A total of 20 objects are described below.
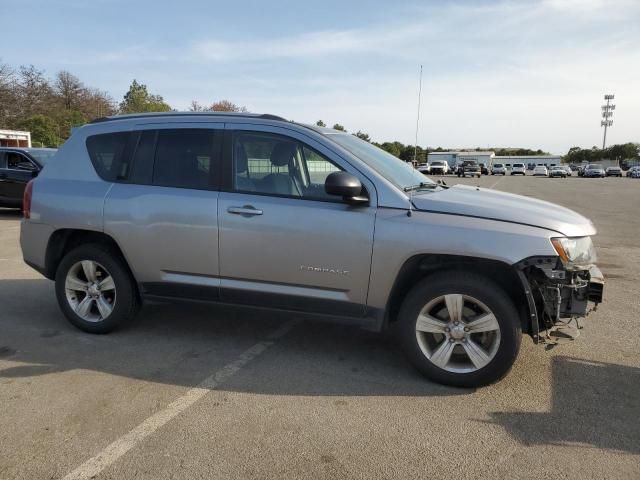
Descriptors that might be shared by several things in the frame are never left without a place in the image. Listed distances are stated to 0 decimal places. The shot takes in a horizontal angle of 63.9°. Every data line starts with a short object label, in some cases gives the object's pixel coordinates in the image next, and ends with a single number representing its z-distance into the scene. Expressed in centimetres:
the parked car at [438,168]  5824
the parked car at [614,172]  6150
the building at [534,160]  10458
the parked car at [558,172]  5688
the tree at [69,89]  6262
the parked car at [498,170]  6600
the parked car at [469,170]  5212
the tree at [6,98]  4753
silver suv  348
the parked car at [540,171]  6425
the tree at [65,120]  4883
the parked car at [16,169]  1211
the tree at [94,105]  6203
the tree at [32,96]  5020
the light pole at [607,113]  11062
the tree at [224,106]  7601
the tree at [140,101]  6506
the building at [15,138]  3416
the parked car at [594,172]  5729
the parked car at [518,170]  6525
